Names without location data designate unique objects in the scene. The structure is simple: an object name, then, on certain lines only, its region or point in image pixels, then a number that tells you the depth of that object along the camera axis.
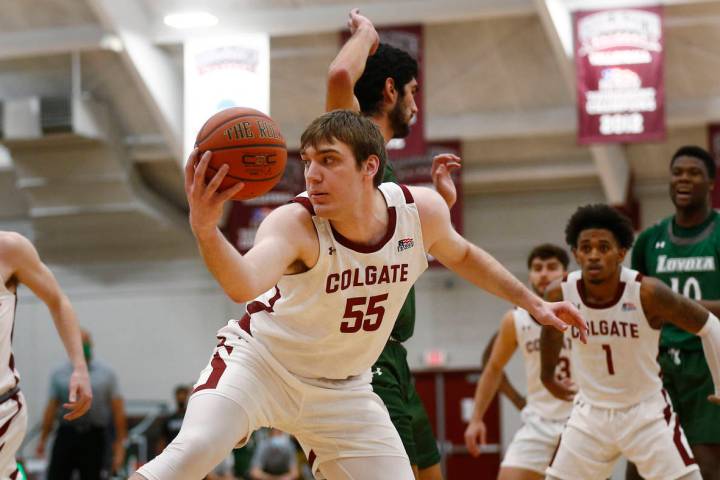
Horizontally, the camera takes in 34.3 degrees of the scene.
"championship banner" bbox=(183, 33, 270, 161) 12.55
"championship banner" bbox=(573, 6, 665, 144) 12.28
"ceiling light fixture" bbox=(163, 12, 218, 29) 13.18
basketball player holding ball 4.11
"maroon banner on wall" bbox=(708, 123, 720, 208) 15.25
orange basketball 3.79
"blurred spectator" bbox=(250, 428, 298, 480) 12.43
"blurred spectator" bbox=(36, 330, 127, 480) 12.02
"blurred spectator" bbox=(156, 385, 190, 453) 15.26
